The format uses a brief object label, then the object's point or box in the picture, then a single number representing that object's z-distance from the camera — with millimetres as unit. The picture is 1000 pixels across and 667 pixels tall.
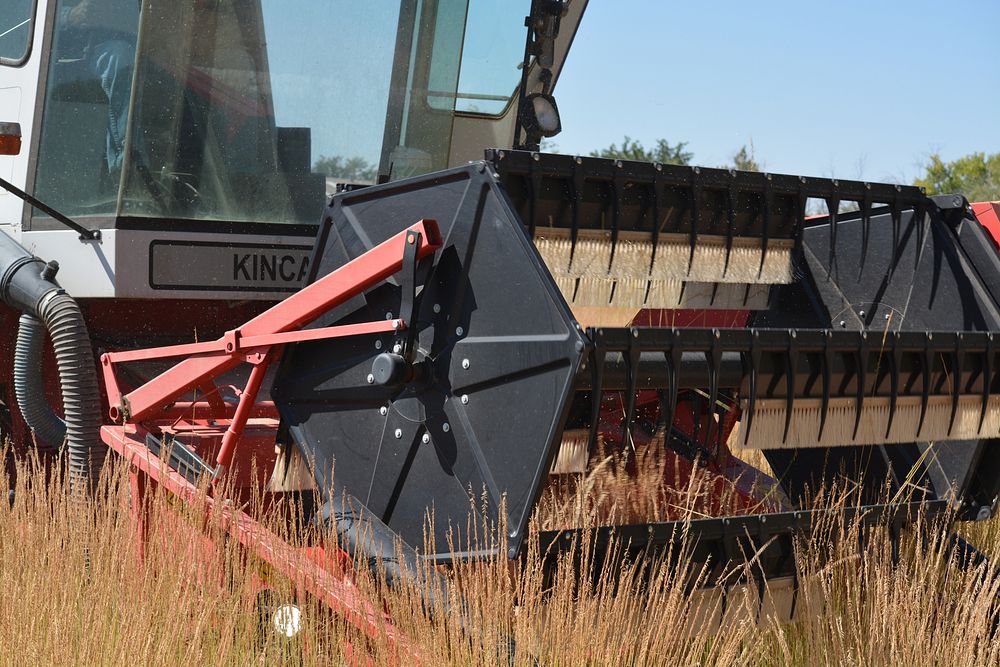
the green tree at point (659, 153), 28547
